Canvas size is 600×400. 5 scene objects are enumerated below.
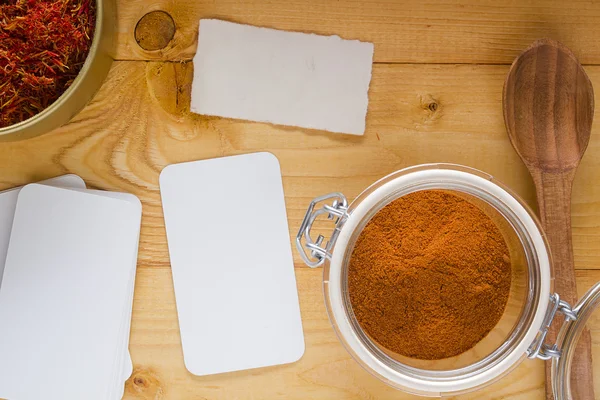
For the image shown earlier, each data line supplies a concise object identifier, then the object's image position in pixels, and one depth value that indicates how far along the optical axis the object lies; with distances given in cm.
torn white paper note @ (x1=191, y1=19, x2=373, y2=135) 63
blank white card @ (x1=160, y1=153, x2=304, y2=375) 63
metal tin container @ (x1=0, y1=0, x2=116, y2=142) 54
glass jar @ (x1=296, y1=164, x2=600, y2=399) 51
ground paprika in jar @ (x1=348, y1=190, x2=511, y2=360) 53
